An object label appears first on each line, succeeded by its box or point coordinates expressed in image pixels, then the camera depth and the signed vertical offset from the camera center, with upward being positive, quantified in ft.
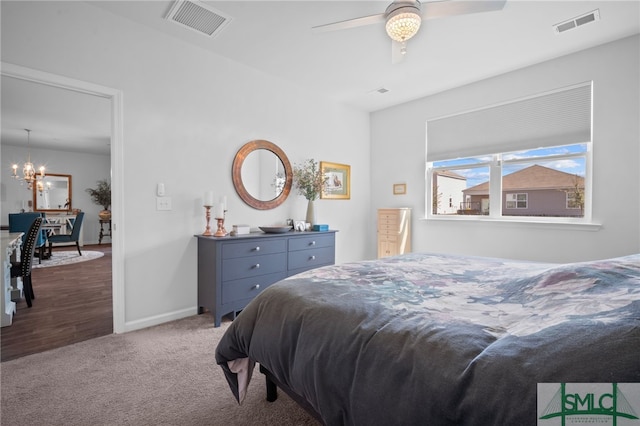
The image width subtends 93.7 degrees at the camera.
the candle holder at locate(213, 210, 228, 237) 9.91 -0.72
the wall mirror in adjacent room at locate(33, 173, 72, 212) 25.94 +1.17
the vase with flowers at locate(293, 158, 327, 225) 12.92 +1.12
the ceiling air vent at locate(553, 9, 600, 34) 8.37 +5.43
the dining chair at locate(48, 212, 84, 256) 20.78 -2.08
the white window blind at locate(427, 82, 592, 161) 10.41 +3.29
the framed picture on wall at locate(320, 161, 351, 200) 14.52 +1.37
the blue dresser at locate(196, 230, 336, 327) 9.29 -1.95
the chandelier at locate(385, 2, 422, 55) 6.27 +4.00
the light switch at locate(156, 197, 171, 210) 9.41 +0.13
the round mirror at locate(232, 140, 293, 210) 11.35 +1.33
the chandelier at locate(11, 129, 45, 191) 22.41 +2.60
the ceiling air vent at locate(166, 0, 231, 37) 8.09 +5.44
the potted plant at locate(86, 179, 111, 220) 28.48 +1.21
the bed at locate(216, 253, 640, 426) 2.27 -1.28
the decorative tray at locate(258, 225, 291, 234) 11.00 -0.83
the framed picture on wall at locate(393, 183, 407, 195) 15.14 +1.02
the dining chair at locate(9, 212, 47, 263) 15.87 -0.83
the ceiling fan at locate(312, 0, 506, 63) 5.98 +4.10
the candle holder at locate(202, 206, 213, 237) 10.05 -0.64
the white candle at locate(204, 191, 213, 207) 9.95 +0.31
